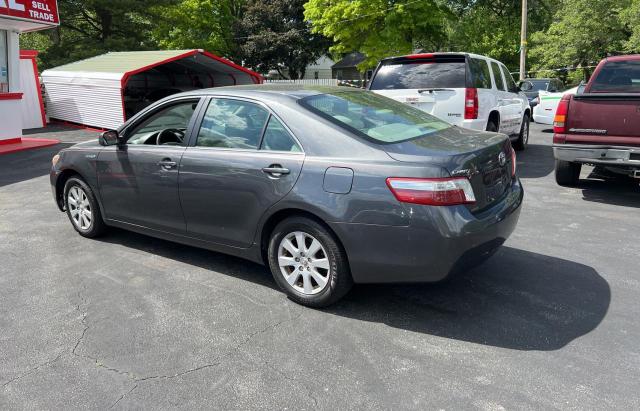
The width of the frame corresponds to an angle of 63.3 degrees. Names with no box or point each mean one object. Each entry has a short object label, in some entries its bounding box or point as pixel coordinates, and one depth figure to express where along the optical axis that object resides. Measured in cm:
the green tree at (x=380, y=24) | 2298
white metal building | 1539
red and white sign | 1192
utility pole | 2511
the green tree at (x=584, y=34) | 3008
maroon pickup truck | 635
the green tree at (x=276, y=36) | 4453
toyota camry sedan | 333
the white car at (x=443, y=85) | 803
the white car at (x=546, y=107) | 1412
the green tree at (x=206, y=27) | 4041
